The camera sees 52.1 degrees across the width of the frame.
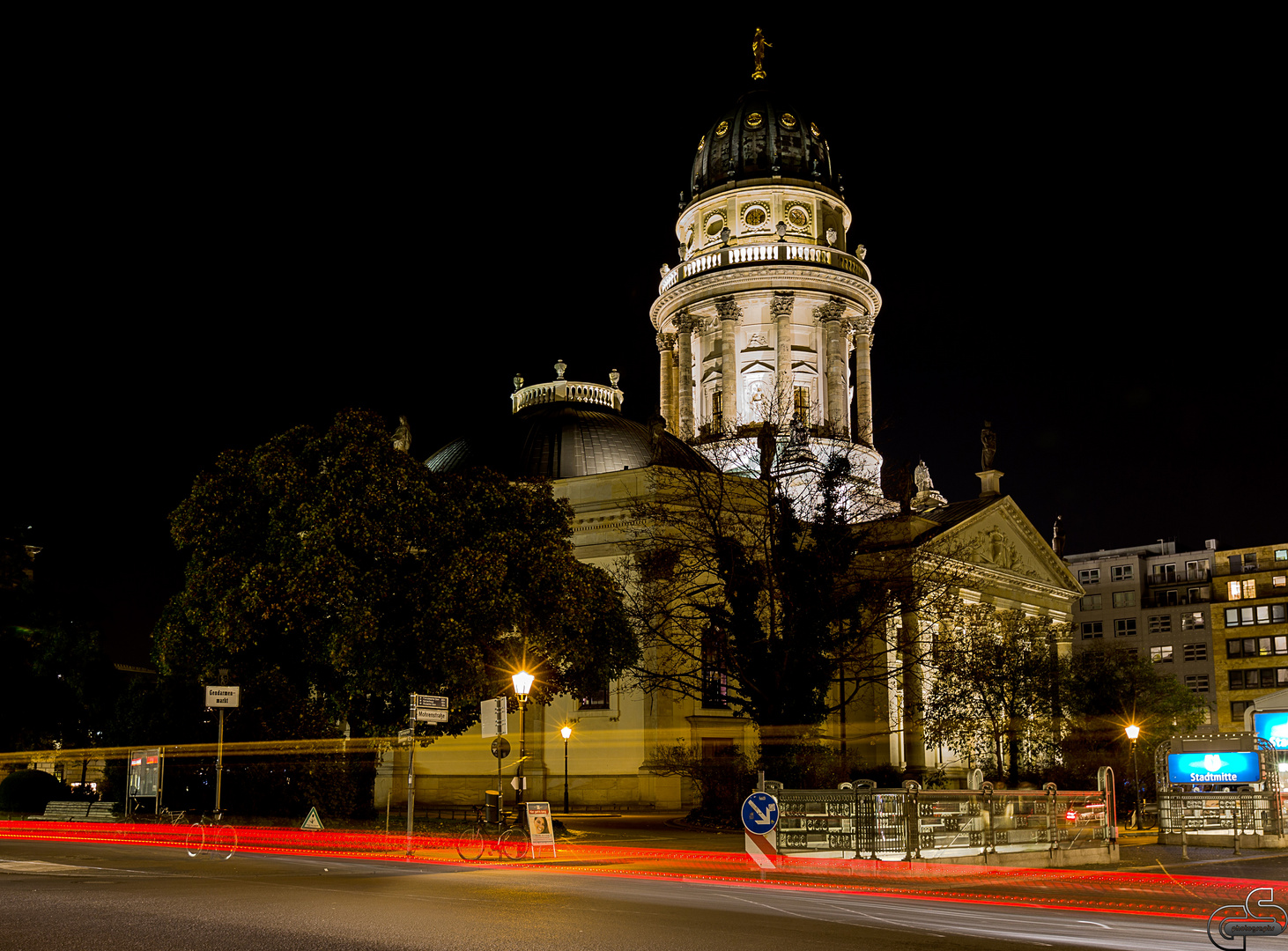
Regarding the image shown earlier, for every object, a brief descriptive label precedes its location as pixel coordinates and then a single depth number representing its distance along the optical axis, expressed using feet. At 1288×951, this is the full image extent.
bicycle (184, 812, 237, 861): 87.30
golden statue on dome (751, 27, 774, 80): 281.33
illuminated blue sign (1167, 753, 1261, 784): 107.45
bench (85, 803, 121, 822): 117.70
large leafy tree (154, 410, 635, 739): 115.96
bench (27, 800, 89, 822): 122.38
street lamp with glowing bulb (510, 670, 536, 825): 96.32
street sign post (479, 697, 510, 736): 86.33
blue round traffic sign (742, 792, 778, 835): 75.05
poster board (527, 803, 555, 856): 82.43
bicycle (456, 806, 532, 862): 79.61
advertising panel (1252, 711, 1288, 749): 124.47
